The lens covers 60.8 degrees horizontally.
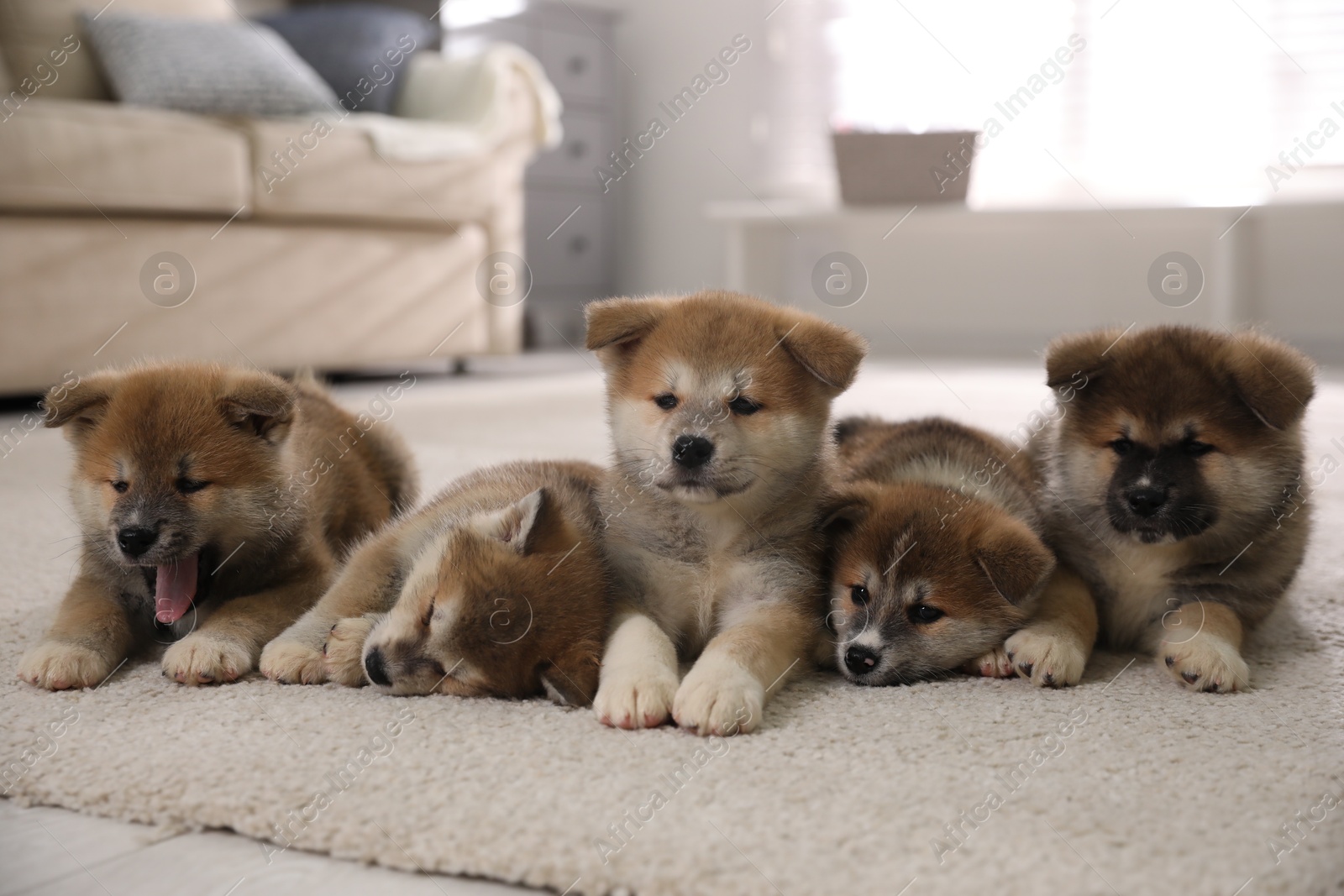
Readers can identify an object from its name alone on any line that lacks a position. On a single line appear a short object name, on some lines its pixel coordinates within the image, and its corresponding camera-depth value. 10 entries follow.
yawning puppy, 1.65
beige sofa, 4.02
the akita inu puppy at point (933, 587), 1.68
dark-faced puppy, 1.75
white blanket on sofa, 5.05
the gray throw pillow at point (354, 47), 5.55
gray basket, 5.69
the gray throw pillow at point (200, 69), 4.59
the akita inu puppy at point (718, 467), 1.67
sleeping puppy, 1.50
